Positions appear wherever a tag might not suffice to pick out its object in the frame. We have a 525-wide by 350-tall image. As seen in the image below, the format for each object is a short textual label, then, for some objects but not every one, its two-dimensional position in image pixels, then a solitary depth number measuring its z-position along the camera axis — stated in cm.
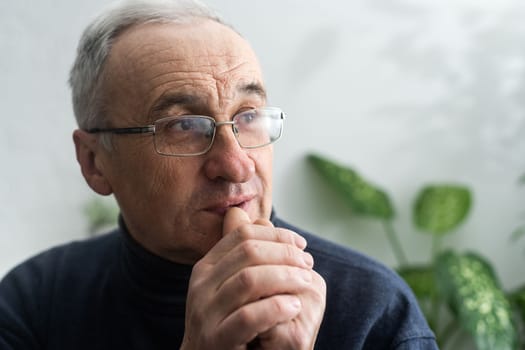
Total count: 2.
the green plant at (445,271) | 208
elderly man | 100
